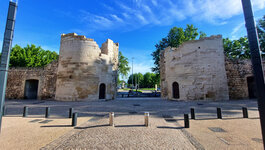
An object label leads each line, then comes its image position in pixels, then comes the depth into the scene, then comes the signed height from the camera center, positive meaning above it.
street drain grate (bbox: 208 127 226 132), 4.22 -1.64
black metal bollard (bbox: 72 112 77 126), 4.86 -1.48
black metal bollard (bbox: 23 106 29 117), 6.35 -1.53
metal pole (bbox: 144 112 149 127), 4.74 -1.44
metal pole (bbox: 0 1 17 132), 2.29 +0.89
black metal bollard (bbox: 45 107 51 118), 6.18 -1.50
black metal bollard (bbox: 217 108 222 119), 5.73 -1.40
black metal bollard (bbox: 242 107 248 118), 5.72 -1.34
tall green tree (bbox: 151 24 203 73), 22.19 +10.17
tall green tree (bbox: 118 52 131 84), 30.14 +5.58
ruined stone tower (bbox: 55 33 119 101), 13.68 +1.84
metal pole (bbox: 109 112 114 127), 4.89 -1.46
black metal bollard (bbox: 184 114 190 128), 4.58 -1.46
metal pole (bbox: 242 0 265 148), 1.94 +0.61
